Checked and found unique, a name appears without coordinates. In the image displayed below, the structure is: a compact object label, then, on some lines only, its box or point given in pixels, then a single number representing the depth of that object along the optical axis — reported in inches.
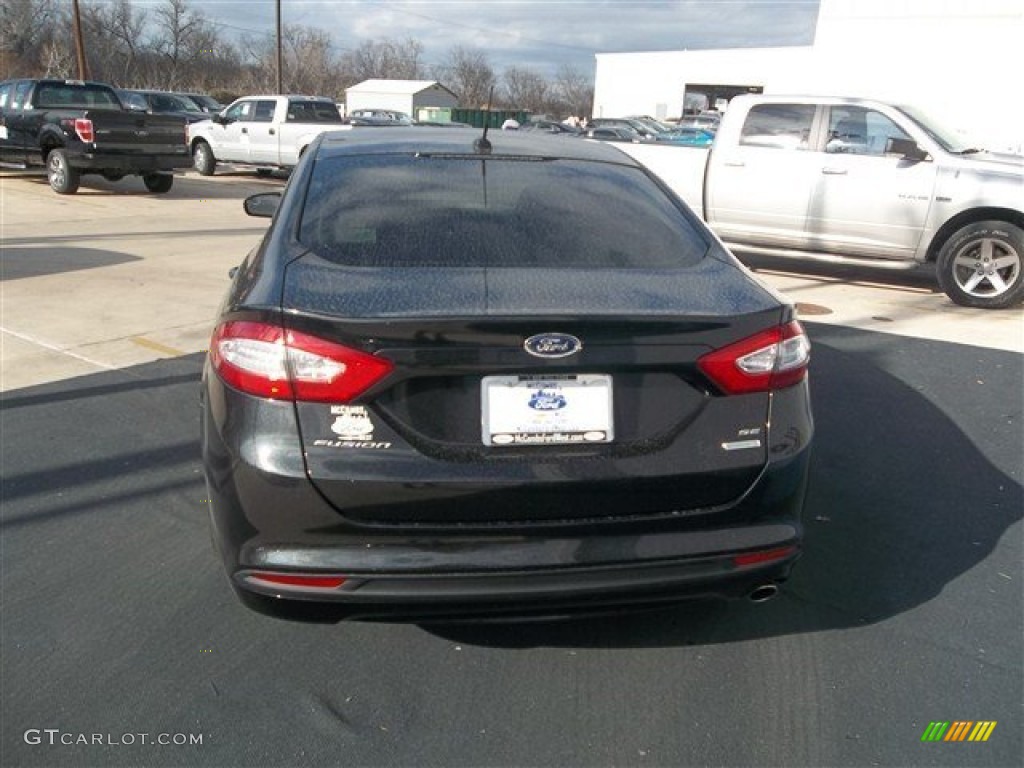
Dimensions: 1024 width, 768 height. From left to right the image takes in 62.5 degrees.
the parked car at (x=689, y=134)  835.4
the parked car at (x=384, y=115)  1130.8
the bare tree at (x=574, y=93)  3410.4
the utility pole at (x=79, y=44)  1178.0
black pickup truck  541.3
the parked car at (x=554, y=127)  1003.0
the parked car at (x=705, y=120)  1533.7
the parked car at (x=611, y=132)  932.0
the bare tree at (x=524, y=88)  3415.4
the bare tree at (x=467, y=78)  3238.2
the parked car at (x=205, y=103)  1233.4
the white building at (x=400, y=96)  2338.8
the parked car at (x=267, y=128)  705.6
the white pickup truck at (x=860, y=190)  316.5
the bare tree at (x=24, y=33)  2340.1
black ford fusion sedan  84.7
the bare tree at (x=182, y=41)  2847.0
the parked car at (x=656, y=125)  1208.9
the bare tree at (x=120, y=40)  2591.0
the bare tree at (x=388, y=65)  3459.6
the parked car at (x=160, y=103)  1017.5
